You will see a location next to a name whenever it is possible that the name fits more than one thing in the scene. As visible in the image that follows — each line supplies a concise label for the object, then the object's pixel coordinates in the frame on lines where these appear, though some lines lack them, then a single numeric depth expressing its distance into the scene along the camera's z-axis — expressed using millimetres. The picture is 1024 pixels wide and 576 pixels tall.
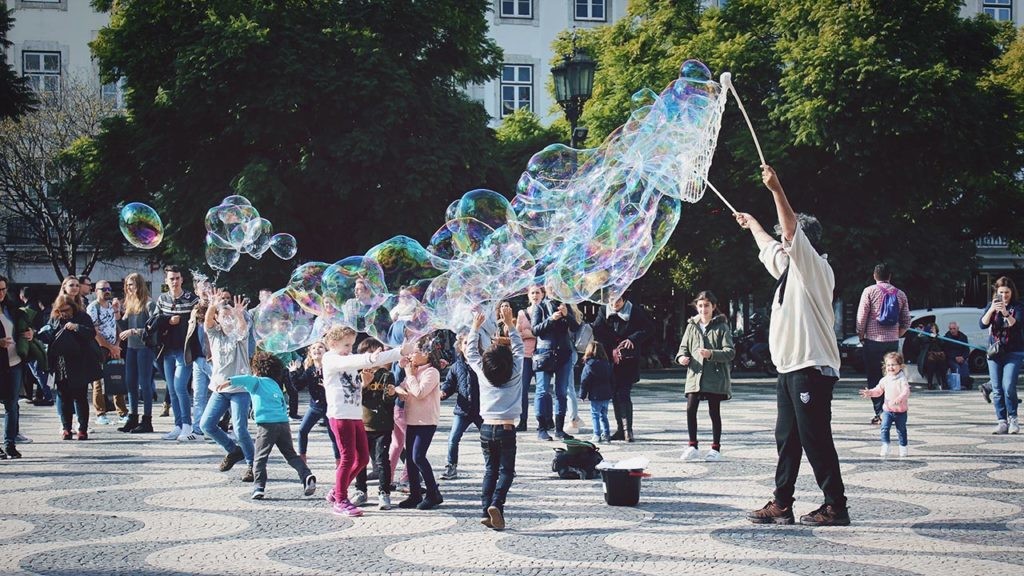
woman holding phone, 13102
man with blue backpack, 14062
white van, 29922
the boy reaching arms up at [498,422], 7723
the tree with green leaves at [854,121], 28250
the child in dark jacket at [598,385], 12742
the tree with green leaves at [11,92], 23891
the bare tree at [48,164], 39781
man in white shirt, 7590
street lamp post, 18812
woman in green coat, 11125
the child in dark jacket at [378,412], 8805
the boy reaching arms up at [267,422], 8984
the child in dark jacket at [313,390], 9984
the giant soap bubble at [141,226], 14445
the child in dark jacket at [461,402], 9977
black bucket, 8508
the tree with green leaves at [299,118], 25422
